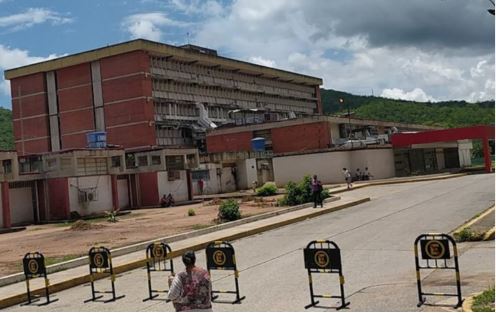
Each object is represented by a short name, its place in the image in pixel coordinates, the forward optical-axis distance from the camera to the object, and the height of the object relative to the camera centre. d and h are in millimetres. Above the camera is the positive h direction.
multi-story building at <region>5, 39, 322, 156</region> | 66375 +10718
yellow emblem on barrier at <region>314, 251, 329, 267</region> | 10133 -1484
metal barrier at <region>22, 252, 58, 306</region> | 12844 -1589
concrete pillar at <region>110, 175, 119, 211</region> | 42812 -297
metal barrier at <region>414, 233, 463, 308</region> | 9562 -1452
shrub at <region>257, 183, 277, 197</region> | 45844 -1256
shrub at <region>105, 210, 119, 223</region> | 33281 -1655
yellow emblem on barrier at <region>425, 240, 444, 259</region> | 9680 -1435
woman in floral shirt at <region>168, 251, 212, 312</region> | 7438 -1349
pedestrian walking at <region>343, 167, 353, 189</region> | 44812 -873
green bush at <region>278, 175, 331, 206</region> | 33062 -1216
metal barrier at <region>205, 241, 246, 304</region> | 11211 -1474
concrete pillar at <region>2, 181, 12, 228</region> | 34562 -455
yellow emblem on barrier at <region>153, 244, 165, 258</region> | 13172 -1452
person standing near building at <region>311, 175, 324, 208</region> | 30561 -1117
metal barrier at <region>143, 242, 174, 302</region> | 11980 -1563
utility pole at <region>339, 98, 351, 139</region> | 70812 +4916
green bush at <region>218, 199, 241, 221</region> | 26531 -1491
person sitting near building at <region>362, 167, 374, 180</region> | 57438 -874
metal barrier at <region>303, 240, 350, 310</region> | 9920 -1548
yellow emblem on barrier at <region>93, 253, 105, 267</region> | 12773 -1484
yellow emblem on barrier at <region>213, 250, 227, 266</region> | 11352 -1470
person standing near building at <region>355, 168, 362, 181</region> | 57531 -814
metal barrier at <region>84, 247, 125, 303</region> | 12519 -1507
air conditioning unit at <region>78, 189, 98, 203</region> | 40200 -316
